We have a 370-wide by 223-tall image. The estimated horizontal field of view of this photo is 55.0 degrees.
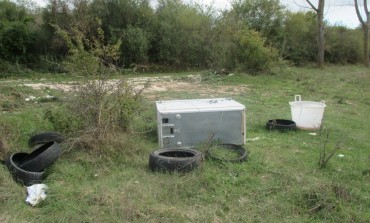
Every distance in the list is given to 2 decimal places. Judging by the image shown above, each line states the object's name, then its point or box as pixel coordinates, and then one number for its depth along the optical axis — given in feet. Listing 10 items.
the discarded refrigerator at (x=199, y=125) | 14.25
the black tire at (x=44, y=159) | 11.38
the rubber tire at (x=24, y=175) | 10.83
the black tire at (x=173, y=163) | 11.44
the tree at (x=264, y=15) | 72.74
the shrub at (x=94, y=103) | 13.22
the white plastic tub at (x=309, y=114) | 17.78
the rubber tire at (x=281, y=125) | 17.61
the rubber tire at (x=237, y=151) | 12.63
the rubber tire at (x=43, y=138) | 14.10
